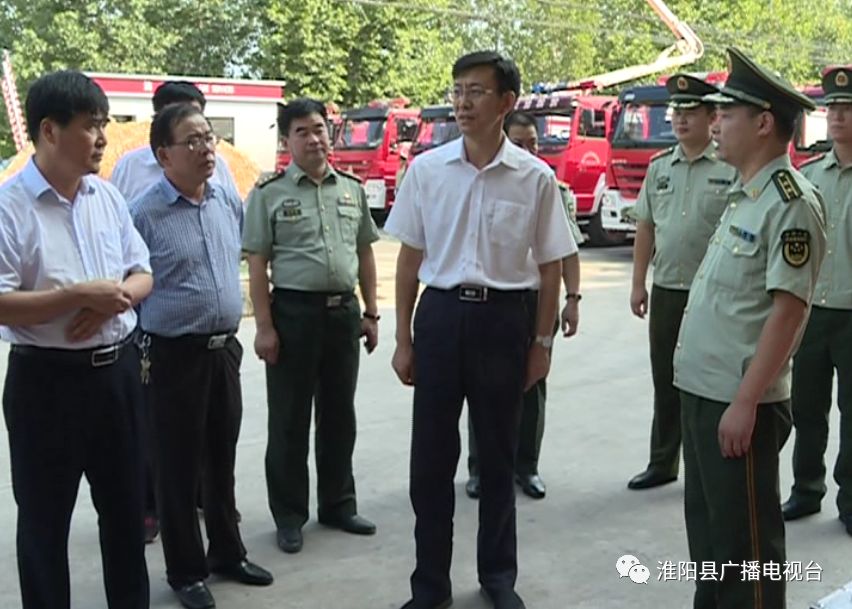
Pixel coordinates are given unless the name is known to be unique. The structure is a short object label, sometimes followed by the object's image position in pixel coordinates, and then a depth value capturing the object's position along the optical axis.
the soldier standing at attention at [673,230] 4.10
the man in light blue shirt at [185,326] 3.18
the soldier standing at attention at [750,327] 2.49
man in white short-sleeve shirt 3.08
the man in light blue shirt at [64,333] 2.47
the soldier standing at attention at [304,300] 3.69
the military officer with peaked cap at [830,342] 3.81
